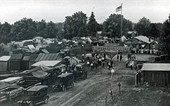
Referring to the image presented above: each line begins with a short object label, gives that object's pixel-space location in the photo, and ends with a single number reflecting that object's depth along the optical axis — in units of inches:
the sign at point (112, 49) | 2090.6
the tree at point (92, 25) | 3587.6
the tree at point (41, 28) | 4254.4
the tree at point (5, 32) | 3989.4
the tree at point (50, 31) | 4215.6
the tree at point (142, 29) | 3644.4
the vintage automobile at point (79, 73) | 1427.2
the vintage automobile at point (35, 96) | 949.6
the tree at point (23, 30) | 4062.5
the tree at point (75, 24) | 3953.0
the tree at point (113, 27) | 3567.9
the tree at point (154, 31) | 3361.7
